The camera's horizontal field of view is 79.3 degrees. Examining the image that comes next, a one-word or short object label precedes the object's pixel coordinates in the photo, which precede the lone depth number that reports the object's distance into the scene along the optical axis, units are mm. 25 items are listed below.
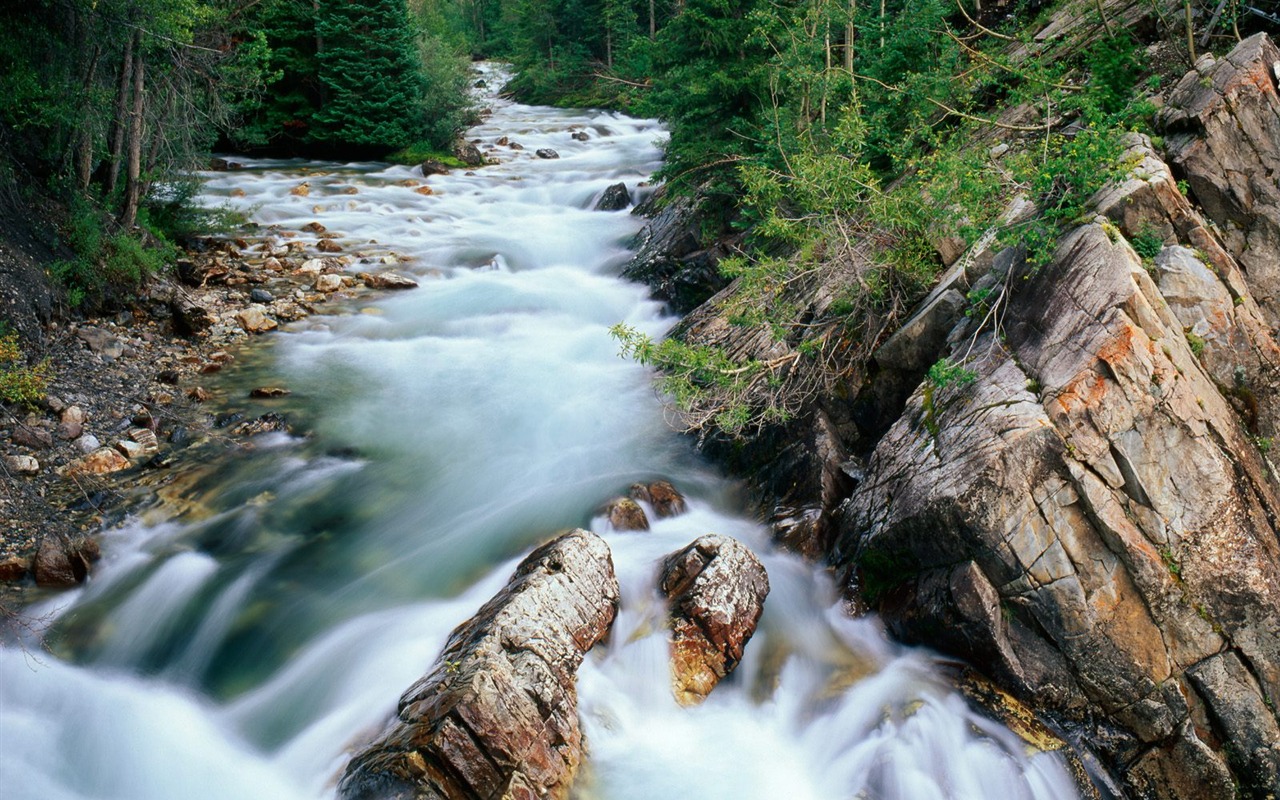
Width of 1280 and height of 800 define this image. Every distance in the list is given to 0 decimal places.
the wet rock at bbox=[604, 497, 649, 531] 8586
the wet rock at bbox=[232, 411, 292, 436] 10602
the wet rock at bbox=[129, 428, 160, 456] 9828
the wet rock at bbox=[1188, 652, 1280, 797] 5379
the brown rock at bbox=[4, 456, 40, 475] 8719
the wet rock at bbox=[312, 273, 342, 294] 15945
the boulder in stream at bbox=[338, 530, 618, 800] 5031
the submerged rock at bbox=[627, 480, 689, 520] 8938
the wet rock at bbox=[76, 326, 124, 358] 11352
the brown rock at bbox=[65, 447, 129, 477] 9056
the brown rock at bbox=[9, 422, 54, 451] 9133
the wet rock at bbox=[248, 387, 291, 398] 11609
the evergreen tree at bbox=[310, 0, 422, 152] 24781
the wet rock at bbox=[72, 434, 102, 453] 9414
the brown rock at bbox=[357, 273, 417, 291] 16516
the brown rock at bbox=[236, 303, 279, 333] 13922
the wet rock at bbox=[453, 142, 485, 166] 27188
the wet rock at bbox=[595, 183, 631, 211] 21469
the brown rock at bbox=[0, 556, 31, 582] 7434
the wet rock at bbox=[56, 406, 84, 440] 9509
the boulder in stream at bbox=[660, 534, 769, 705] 6707
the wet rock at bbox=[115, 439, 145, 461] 9602
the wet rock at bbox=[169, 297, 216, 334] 12961
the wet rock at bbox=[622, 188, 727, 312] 14156
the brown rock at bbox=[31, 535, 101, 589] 7562
